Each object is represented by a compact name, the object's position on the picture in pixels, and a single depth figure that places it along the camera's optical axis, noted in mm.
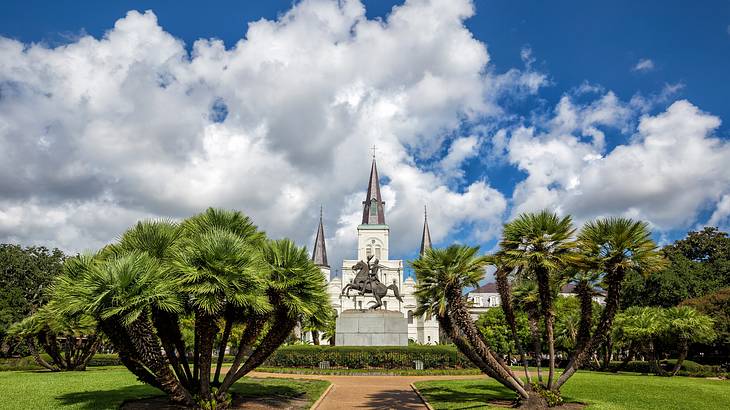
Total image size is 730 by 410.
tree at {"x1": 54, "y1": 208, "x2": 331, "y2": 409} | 10805
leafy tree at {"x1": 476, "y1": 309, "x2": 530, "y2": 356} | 48334
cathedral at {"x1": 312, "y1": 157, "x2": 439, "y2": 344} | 104062
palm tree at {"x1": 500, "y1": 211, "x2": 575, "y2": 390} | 13938
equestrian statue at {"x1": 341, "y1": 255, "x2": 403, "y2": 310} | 31178
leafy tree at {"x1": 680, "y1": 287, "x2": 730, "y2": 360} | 35125
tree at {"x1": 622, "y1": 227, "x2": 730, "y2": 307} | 45625
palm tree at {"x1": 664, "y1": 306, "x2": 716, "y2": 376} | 29234
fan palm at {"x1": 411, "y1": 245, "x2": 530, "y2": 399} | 13742
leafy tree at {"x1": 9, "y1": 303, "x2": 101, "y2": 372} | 25142
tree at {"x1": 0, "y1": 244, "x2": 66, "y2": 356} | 41312
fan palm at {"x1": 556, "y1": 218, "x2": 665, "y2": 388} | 13391
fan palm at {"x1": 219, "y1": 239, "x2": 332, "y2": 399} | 12938
